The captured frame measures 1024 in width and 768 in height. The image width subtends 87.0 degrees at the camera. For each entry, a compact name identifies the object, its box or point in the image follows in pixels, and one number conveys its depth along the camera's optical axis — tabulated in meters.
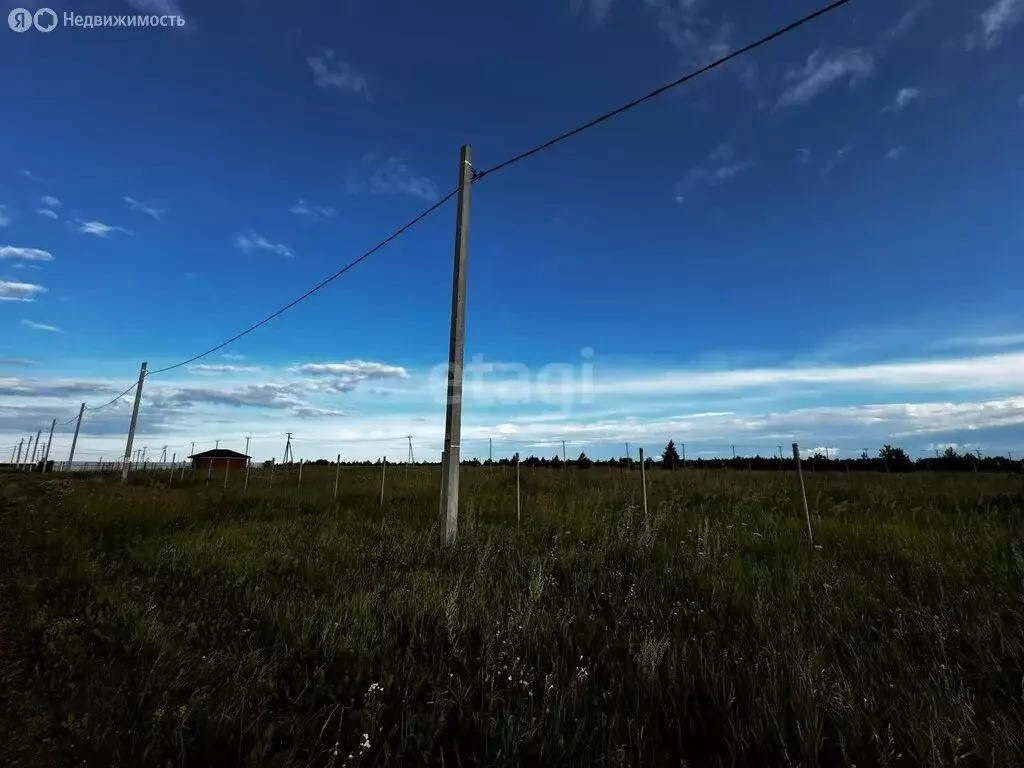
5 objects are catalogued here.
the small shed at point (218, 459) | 71.31
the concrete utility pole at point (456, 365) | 8.52
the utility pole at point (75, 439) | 56.84
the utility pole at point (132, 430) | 30.91
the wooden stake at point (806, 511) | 7.92
